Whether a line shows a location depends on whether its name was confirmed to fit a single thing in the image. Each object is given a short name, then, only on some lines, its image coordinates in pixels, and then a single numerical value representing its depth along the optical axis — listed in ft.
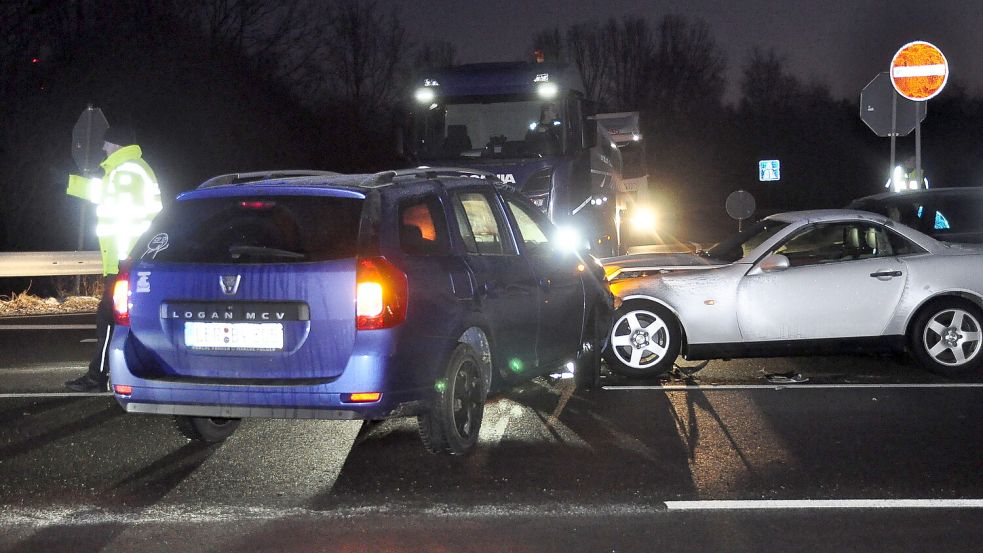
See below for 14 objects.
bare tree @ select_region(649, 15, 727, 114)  305.94
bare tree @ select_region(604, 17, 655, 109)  305.94
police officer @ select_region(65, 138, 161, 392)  37.40
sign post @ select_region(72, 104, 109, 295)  50.75
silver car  31.09
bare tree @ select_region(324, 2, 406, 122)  199.52
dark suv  40.70
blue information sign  96.78
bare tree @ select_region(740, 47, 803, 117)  295.89
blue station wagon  19.25
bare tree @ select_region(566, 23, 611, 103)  302.92
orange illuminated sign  52.65
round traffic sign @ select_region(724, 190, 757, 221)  86.58
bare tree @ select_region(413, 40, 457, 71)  231.91
